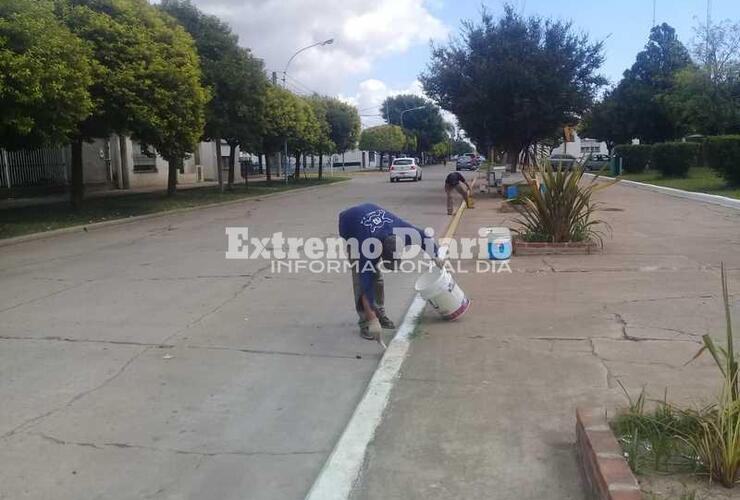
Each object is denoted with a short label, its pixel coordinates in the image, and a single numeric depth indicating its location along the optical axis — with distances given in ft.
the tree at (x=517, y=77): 75.97
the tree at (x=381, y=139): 238.27
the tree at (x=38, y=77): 41.37
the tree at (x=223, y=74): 80.68
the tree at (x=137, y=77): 55.88
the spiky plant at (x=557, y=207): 34.94
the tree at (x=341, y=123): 152.66
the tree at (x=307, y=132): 116.49
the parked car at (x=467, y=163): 224.74
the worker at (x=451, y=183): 62.84
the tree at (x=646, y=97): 151.43
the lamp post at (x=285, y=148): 115.34
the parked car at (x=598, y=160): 156.04
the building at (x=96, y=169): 82.17
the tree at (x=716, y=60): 106.83
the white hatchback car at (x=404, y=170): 138.62
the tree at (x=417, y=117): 309.63
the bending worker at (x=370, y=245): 19.89
